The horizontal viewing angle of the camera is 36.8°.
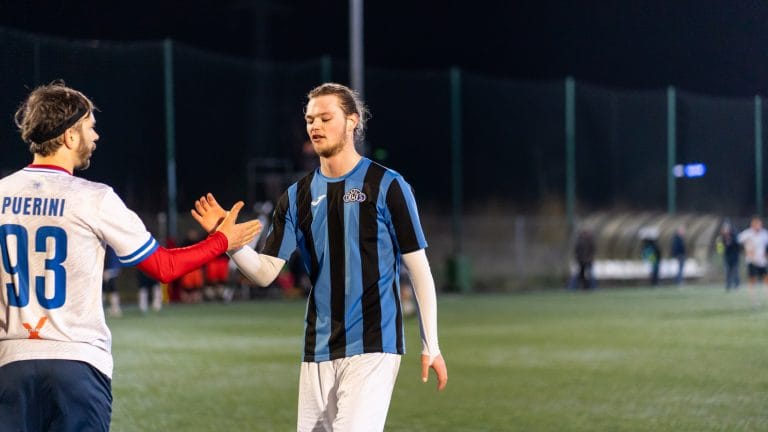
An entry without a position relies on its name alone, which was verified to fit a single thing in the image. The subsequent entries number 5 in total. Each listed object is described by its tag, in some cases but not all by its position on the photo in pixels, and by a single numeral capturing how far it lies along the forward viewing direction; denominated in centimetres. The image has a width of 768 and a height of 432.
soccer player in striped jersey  498
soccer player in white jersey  407
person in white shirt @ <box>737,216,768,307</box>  2548
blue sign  3781
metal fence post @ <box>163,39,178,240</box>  2791
